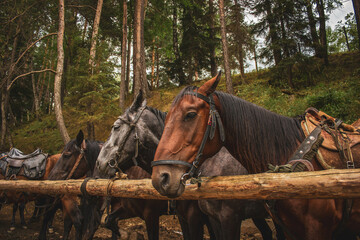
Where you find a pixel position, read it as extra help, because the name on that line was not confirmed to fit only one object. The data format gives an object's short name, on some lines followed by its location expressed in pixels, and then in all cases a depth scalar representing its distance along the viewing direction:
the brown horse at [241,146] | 1.75
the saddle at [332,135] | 1.97
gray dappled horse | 2.84
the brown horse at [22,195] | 6.33
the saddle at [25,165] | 6.46
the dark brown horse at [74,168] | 4.74
